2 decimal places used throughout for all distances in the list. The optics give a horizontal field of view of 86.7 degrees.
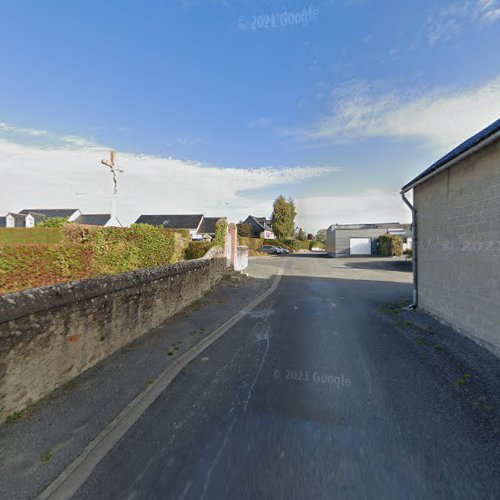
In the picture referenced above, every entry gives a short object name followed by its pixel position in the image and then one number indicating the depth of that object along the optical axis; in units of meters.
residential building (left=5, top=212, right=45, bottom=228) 54.28
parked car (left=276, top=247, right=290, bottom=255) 43.62
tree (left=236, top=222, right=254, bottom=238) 52.24
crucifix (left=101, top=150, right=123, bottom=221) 18.50
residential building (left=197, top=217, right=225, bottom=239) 55.06
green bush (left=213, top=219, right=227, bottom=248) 14.33
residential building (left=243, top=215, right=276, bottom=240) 62.00
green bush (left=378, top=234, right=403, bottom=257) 30.00
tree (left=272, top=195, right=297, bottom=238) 53.22
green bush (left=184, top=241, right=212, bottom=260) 14.02
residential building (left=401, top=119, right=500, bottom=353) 4.84
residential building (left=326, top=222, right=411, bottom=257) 32.88
